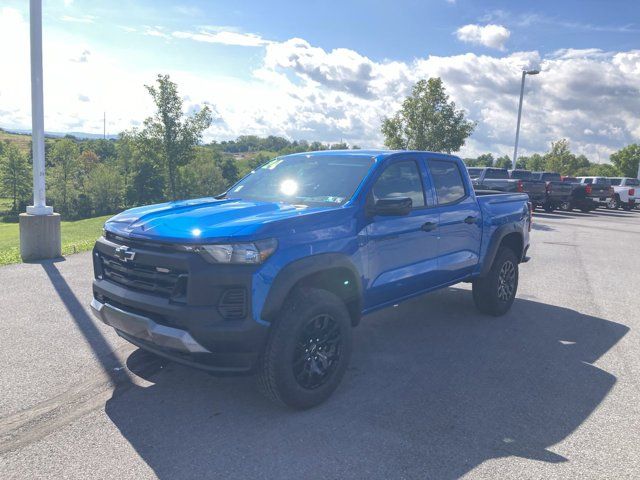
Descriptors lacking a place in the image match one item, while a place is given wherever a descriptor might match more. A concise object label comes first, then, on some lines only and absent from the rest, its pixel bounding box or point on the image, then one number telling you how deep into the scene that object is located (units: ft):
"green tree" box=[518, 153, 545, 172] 319.98
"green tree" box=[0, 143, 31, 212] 246.88
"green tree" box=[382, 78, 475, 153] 74.84
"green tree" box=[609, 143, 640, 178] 240.12
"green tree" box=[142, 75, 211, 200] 93.20
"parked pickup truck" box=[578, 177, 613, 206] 84.69
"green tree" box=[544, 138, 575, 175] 203.82
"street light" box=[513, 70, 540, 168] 97.69
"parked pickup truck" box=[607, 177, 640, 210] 96.73
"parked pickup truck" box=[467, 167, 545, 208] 66.80
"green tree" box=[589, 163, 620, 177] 255.89
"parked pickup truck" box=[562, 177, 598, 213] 83.66
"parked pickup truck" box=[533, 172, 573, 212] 78.95
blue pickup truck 10.57
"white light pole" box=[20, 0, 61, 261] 28.02
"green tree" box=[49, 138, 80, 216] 241.14
